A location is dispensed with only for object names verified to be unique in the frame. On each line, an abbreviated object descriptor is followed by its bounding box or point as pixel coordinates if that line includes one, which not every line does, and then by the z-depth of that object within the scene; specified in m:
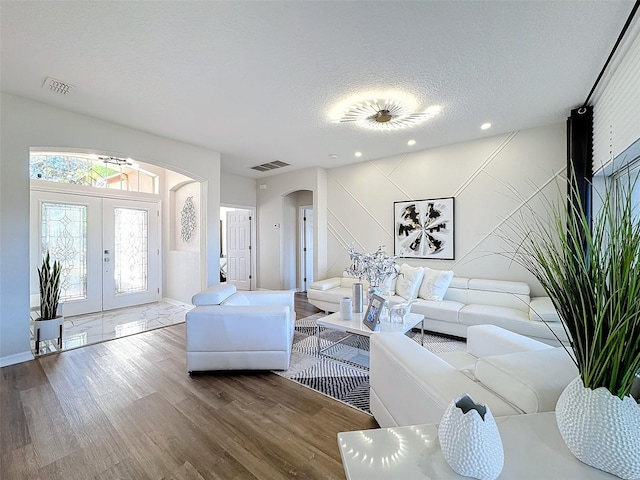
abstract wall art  4.35
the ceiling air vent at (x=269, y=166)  5.35
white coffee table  2.61
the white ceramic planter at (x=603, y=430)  0.66
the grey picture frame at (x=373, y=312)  2.61
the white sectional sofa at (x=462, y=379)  1.02
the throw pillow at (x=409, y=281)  3.97
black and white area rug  2.28
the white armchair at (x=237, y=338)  2.49
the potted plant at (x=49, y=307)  3.10
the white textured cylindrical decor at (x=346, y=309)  2.96
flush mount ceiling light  2.97
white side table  0.65
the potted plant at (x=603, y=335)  0.67
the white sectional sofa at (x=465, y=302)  2.96
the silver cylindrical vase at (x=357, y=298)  3.11
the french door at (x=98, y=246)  4.20
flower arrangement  2.95
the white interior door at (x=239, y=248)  6.78
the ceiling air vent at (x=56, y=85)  2.53
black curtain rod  1.76
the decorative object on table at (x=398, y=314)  2.79
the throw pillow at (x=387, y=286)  3.11
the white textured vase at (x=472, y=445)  0.63
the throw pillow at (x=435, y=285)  3.83
